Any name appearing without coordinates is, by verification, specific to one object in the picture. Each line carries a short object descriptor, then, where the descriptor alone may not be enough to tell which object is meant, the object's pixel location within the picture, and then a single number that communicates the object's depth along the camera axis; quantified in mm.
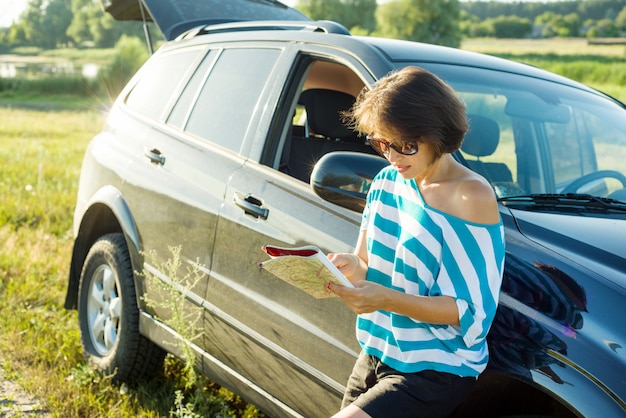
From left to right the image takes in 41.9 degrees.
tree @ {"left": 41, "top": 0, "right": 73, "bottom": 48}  121438
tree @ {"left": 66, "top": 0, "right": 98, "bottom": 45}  128625
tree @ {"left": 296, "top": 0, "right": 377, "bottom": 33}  119500
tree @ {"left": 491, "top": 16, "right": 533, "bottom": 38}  82956
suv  2205
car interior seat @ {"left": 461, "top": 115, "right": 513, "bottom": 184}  2816
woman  2059
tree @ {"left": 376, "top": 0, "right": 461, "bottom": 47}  93794
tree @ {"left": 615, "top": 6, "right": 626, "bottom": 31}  65500
